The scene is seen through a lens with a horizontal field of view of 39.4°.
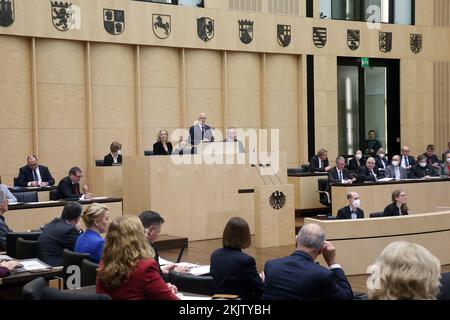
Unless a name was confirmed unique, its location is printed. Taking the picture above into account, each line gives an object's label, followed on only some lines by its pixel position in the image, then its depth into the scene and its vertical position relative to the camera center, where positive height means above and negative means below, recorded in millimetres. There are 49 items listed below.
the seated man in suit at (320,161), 14742 -280
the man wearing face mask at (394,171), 13539 -506
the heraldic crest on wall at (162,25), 14000 +2844
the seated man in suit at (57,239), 6044 -814
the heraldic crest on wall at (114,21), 13375 +2839
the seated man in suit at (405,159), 15266 -284
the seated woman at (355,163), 14719 -344
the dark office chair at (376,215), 8977 -961
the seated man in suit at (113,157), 12461 -72
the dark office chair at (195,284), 4363 -929
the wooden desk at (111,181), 12156 -539
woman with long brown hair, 3559 -667
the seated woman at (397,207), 9078 -865
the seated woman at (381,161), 15008 -315
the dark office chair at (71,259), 5043 -846
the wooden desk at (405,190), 12250 -946
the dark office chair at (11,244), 6434 -910
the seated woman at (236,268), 4391 -825
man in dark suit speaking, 11797 +359
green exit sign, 17641 +2411
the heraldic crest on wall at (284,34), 15906 +2938
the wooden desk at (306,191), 13914 -919
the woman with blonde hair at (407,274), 2746 -560
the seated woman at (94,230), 5266 -648
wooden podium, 10695 -1135
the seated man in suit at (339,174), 13117 -528
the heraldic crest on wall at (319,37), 16542 +2978
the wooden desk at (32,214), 9133 -871
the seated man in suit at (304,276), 3658 -748
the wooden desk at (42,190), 10758 -614
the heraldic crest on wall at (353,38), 17172 +3020
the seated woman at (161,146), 11505 +116
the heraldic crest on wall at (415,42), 18297 +3075
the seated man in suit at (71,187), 10316 -542
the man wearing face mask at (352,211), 8875 -886
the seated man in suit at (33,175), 11367 -360
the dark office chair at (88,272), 4707 -895
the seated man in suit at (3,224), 6988 -782
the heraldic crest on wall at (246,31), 15289 +2935
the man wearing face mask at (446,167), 15002 -504
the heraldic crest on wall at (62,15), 12703 +2837
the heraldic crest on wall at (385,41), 17719 +3013
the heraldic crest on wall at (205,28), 14620 +2879
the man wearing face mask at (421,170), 14133 -538
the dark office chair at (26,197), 10023 -666
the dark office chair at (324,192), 13531 -928
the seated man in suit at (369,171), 13045 -488
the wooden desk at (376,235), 8109 -1173
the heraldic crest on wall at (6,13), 12141 +2776
